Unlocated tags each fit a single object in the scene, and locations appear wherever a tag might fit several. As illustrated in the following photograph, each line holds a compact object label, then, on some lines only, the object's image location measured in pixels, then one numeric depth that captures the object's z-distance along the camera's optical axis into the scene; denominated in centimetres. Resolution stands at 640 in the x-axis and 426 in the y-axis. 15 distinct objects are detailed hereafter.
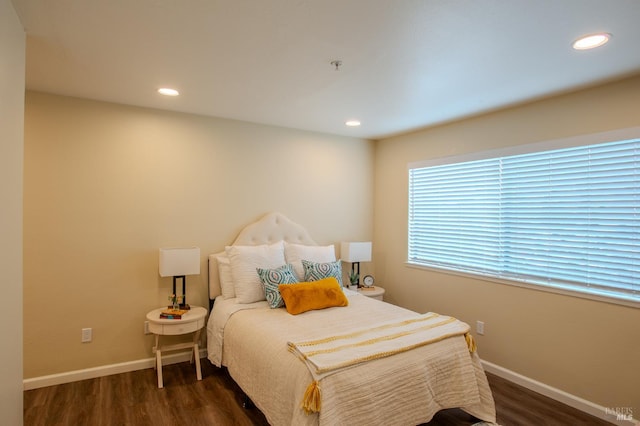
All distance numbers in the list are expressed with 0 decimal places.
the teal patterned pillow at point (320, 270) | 351
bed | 198
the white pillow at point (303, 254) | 373
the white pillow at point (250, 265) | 329
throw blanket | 196
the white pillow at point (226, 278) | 345
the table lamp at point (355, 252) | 436
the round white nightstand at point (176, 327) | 304
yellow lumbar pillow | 303
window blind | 263
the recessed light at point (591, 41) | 197
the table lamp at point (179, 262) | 319
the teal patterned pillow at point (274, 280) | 315
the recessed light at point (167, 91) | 292
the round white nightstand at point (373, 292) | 417
